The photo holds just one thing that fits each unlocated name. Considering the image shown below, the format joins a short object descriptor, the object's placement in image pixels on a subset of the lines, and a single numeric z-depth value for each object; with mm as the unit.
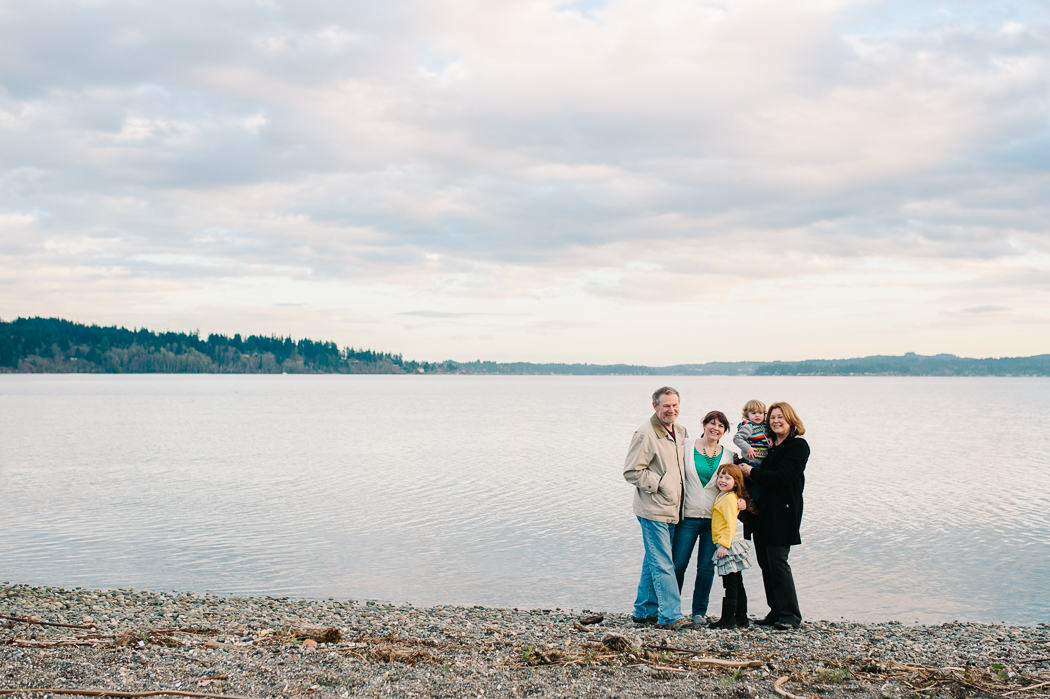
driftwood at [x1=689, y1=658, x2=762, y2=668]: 6602
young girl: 7930
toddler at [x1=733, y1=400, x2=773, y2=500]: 8258
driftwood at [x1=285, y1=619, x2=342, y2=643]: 7762
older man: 7832
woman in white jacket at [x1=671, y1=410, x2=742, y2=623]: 8039
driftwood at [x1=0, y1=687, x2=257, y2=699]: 5664
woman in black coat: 7898
